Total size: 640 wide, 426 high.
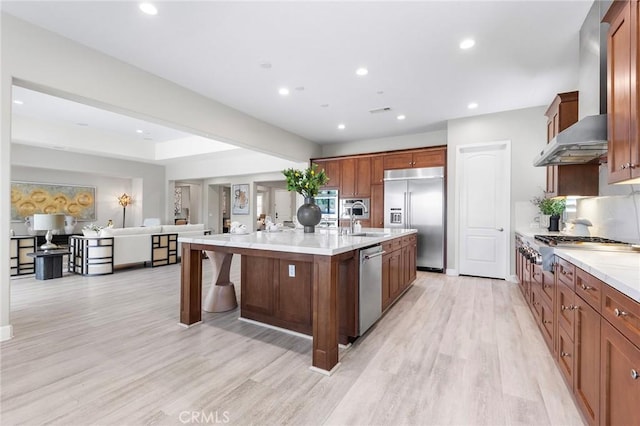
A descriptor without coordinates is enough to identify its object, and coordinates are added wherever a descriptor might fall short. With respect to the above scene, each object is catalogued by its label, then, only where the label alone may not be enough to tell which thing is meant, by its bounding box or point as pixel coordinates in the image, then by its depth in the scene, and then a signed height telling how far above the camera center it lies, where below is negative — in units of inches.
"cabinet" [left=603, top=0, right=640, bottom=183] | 64.6 +30.7
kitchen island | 82.9 -20.9
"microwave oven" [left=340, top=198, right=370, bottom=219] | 250.1 +4.7
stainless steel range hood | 82.1 +22.4
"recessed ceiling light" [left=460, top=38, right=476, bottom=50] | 116.1 +69.8
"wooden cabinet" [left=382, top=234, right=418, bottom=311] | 127.3 -26.4
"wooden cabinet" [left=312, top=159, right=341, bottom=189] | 263.3 +39.7
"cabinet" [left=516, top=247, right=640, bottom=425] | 42.5 -24.3
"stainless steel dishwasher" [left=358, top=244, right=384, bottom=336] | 101.2 -26.8
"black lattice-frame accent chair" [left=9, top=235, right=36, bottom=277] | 205.3 -30.4
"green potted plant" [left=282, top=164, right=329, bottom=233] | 129.9 +11.2
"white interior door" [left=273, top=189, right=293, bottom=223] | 497.0 +15.5
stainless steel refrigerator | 216.4 +5.3
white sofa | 215.3 -23.1
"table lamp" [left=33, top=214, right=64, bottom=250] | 188.9 -6.6
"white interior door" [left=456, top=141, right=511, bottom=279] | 194.4 +5.1
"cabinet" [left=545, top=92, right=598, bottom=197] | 123.3 +19.3
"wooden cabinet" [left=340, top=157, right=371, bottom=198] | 249.1 +32.8
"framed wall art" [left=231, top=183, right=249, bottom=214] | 371.9 +19.8
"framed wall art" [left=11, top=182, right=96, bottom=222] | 282.4 +12.8
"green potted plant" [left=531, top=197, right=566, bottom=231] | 156.3 +3.8
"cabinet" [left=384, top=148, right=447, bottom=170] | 217.6 +43.7
